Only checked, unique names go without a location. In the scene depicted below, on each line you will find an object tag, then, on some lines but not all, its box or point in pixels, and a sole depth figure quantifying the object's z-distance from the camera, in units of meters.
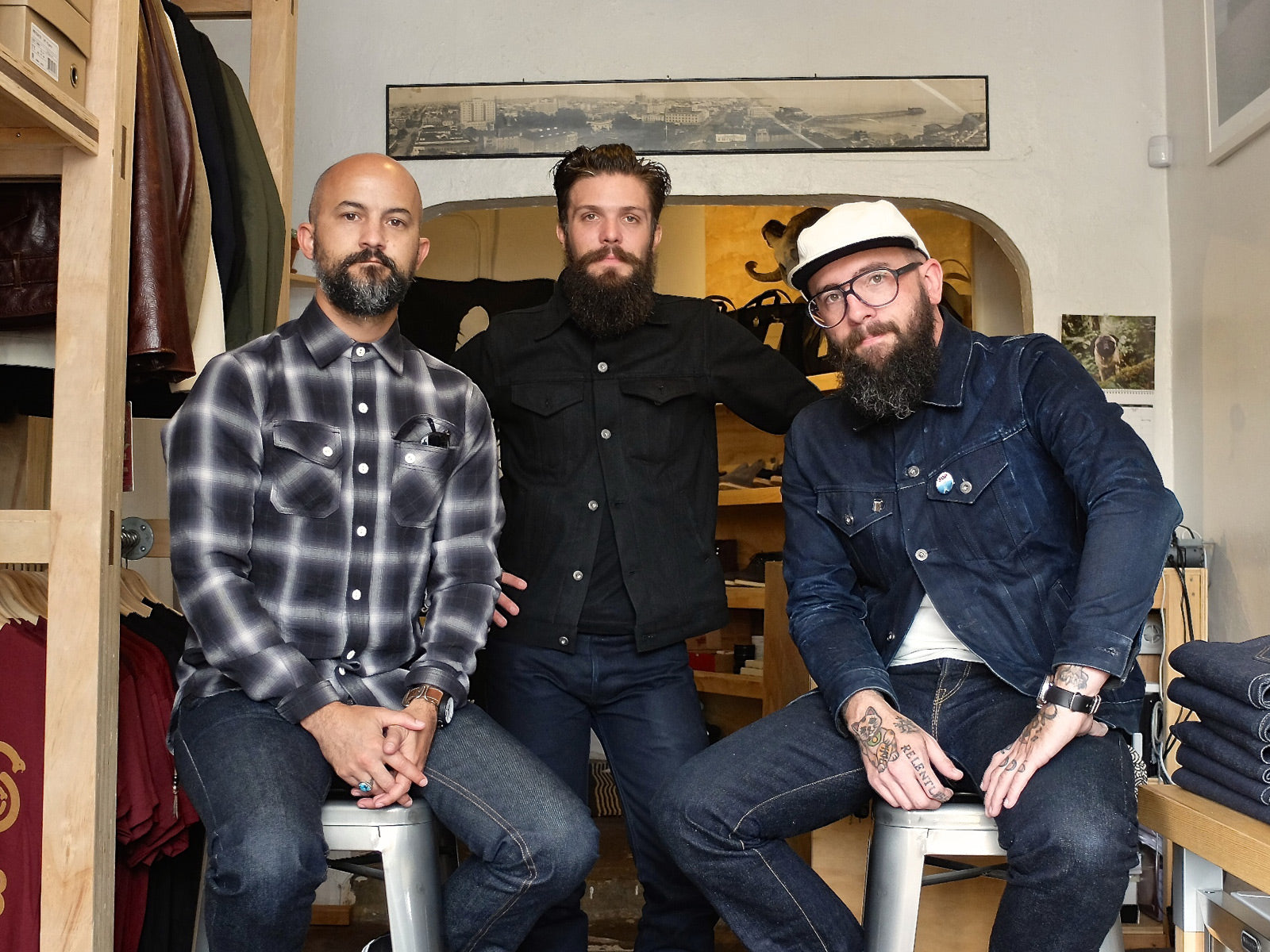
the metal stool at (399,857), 1.80
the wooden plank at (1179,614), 3.20
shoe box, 1.68
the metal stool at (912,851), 1.77
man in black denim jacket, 2.39
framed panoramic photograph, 3.64
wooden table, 1.36
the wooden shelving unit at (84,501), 1.80
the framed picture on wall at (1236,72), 2.96
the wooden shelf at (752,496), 4.75
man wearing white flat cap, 1.74
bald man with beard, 1.81
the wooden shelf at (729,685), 4.82
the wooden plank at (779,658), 3.19
